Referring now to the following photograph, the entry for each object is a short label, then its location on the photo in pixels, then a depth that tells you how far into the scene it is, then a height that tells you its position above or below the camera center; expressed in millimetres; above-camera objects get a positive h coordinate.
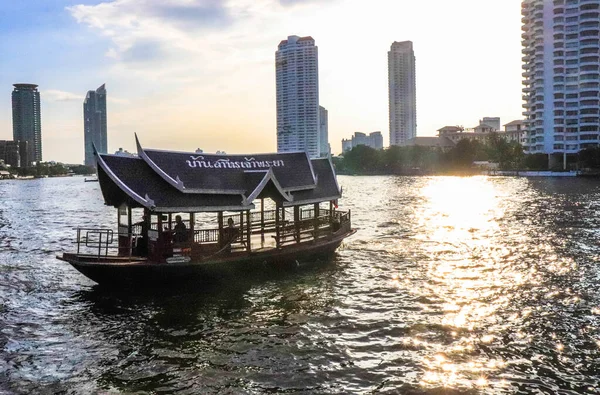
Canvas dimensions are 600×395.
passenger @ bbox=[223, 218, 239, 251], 23941 -2328
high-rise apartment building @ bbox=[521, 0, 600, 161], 130375 +26660
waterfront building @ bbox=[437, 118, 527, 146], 186475 +17775
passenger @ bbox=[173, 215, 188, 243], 23109 -2132
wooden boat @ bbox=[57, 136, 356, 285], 21078 -1057
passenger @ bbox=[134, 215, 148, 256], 22594 -2542
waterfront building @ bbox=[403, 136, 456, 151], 191900 +14740
